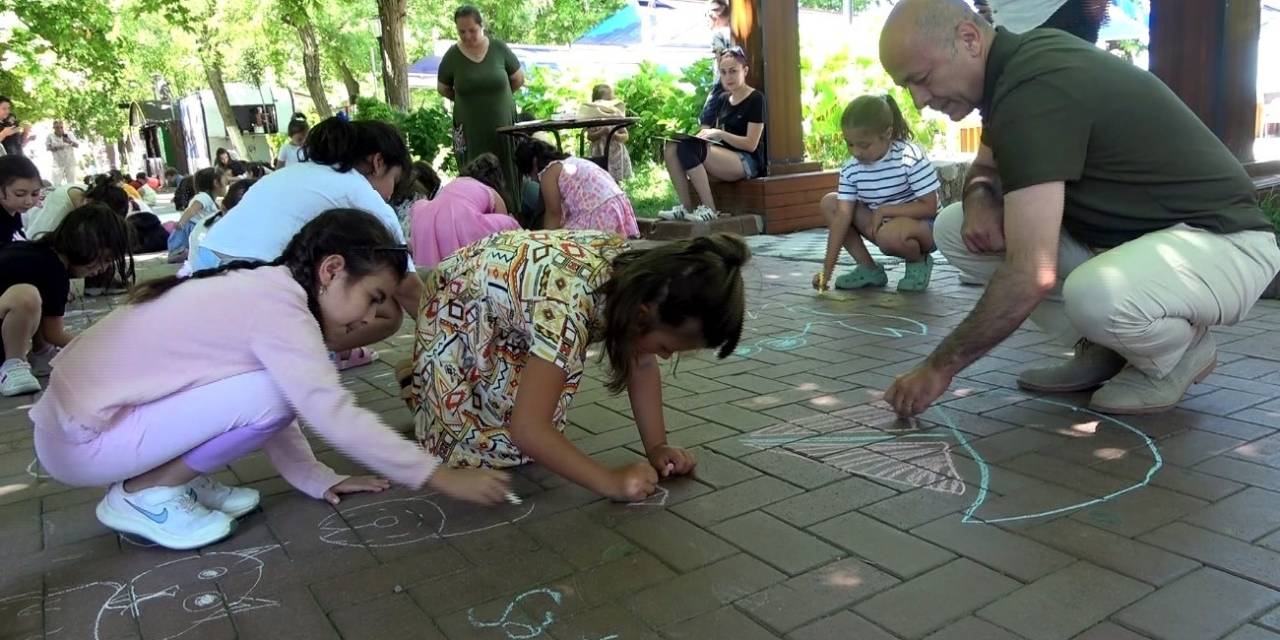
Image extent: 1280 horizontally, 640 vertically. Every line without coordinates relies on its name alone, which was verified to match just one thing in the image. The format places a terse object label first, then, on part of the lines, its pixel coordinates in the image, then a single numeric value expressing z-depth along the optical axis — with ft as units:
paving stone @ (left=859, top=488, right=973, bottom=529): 6.97
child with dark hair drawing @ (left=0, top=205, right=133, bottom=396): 13.66
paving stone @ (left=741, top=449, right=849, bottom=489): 7.88
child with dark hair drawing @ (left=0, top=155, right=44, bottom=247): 13.96
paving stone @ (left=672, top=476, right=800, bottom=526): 7.28
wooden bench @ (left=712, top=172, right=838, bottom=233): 23.50
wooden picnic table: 20.89
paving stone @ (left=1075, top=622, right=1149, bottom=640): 5.21
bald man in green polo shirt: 8.06
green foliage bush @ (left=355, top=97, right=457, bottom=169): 36.19
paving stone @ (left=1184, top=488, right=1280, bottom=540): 6.41
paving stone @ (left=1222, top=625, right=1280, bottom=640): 5.15
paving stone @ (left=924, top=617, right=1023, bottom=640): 5.32
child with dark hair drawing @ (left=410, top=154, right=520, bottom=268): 14.56
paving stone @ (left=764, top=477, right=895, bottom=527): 7.16
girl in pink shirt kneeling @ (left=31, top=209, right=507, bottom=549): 6.65
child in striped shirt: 15.12
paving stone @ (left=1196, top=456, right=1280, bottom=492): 7.18
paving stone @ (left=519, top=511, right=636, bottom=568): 6.71
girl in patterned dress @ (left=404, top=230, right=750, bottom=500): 6.70
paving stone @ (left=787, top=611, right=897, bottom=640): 5.44
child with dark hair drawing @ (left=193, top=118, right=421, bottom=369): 10.52
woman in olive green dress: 23.52
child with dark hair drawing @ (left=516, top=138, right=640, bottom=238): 16.99
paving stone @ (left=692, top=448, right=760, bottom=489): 8.00
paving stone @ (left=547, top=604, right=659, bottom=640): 5.62
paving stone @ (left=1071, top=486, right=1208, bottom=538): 6.59
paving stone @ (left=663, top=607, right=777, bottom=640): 5.54
